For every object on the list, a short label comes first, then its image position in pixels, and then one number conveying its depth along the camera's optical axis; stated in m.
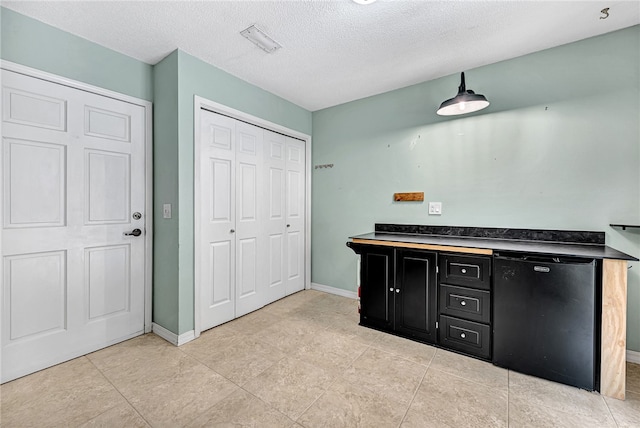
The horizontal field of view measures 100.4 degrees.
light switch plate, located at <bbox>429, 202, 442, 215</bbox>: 2.82
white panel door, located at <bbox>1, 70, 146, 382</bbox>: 1.85
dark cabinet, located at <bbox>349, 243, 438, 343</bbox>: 2.29
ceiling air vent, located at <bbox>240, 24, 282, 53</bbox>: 2.07
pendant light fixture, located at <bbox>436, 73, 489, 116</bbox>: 2.08
